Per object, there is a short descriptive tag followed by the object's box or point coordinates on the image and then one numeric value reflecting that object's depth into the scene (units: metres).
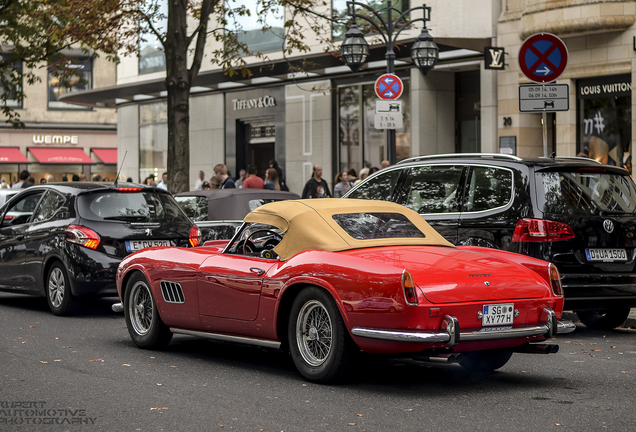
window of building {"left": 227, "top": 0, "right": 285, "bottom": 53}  28.09
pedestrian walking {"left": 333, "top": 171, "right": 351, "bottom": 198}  19.53
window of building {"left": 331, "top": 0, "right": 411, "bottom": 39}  23.45
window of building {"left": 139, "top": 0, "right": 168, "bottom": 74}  33.47
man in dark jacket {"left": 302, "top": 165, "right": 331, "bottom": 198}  19.53
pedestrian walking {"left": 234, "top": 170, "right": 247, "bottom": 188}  24.33
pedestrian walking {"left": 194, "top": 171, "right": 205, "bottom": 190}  27.99
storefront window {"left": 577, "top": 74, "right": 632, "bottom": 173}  19.75
